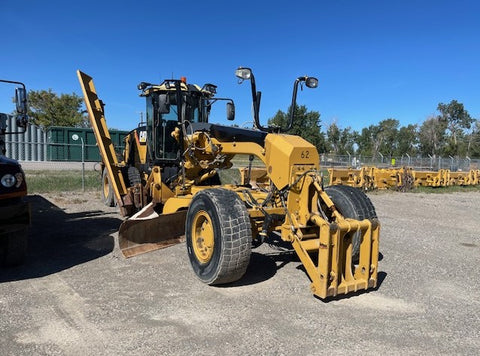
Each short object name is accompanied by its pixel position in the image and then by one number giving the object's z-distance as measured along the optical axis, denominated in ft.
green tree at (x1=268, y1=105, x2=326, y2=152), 161.05
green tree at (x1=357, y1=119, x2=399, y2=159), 294.25
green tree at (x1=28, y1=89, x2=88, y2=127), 147.33
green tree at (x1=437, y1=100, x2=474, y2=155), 272.10
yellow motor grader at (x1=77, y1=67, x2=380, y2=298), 14.57
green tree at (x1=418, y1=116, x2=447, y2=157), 267.51
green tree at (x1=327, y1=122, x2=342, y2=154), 253.24
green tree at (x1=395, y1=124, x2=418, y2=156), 290.76
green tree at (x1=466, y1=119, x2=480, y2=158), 247.91
